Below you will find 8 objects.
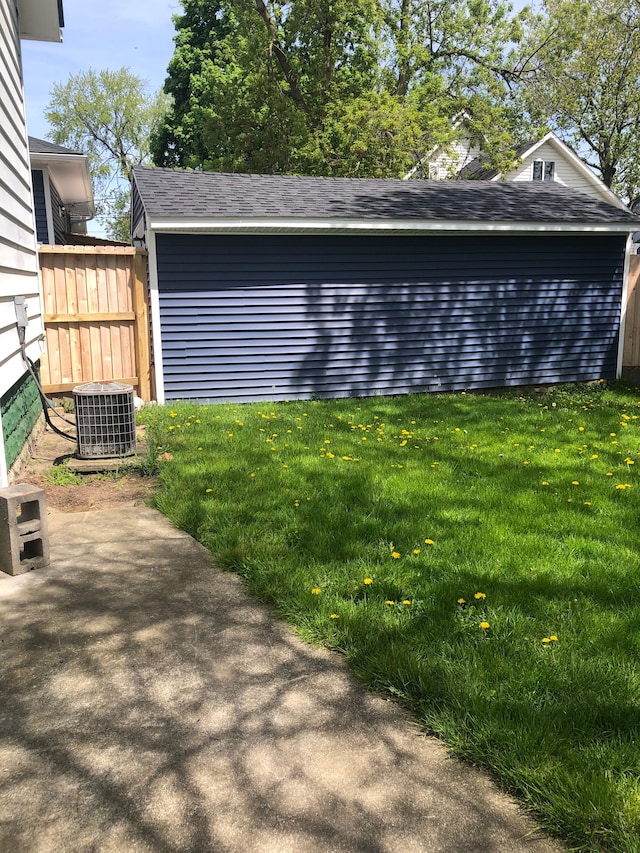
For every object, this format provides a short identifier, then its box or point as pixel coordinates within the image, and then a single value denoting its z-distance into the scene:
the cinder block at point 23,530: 3.76
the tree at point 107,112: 46.16
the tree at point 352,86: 21.75
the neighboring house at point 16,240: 5.49
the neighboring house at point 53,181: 11.89
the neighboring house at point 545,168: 26.86
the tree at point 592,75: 27.19
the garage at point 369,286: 9.22
